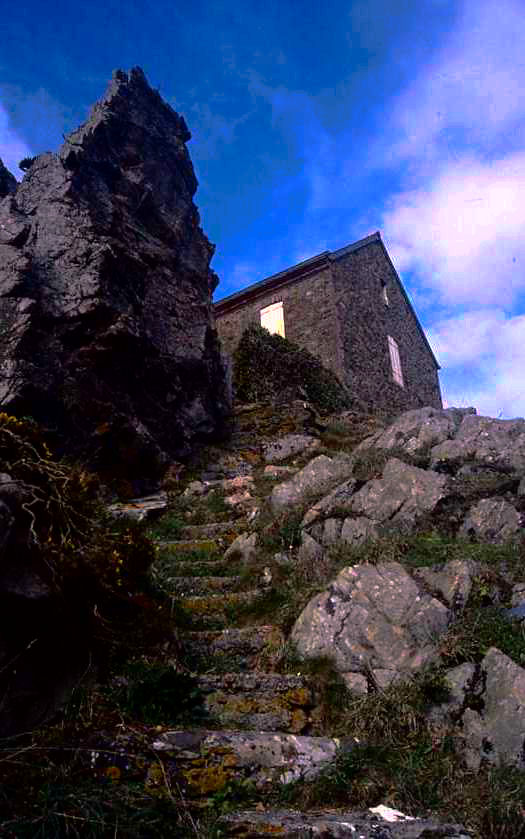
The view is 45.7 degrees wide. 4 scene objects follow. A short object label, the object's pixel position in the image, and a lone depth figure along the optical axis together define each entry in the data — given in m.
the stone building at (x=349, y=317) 18.28
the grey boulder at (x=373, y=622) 4.46
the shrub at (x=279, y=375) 13.89
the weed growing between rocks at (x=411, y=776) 3.15
